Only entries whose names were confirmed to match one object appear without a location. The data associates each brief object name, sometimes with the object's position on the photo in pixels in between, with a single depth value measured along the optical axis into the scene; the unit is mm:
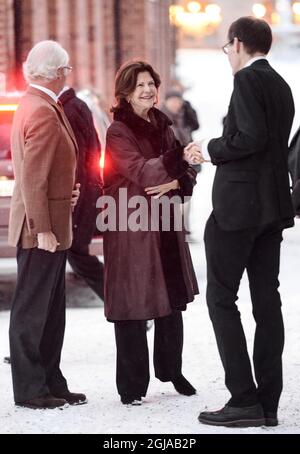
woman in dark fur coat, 13330
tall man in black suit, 11940
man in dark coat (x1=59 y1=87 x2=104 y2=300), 16258
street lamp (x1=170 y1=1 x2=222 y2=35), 185845
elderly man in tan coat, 12881
